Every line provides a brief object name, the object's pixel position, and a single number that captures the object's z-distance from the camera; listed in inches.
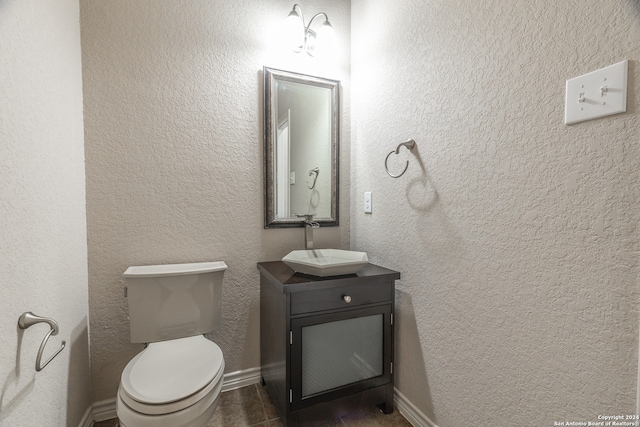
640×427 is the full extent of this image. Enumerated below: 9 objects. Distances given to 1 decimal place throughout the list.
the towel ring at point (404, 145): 56.3
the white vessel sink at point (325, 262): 54.8
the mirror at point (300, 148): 69.6
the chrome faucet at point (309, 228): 70.9
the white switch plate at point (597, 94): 28.5
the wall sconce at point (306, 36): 66.2
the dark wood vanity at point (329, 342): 52.7
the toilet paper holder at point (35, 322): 33.5
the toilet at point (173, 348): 40.6
